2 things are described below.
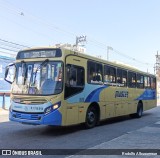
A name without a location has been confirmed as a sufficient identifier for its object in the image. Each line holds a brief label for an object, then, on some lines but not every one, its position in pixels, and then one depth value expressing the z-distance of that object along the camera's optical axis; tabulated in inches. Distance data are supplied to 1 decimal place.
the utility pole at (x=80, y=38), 1924.5
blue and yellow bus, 408.8
